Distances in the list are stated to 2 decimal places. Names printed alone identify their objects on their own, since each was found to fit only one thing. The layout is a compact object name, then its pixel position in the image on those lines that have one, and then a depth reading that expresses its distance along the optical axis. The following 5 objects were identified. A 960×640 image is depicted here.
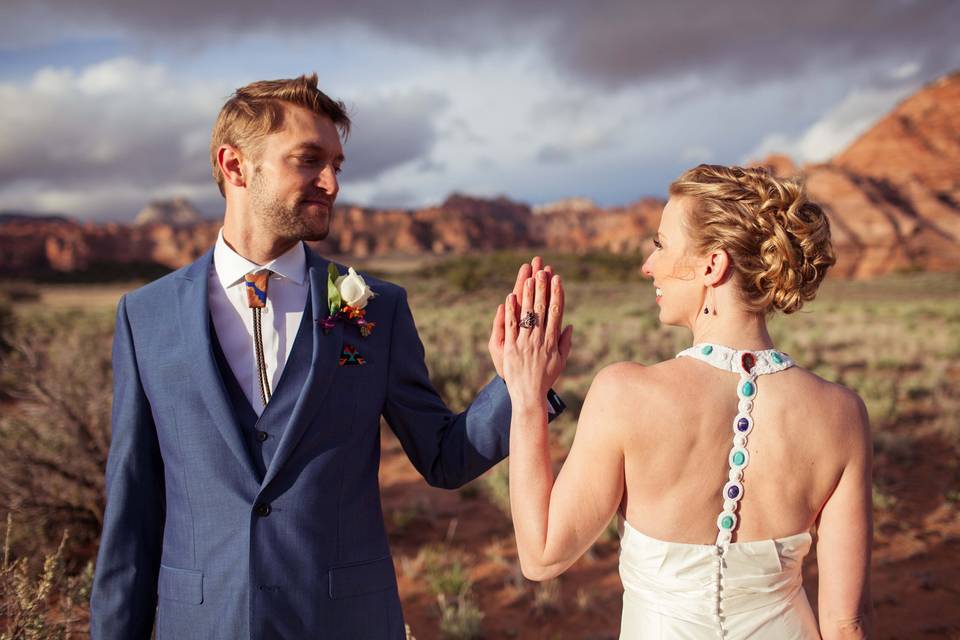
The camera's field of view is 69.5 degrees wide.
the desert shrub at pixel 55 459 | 5.84
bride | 1.80
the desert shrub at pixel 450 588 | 4.95
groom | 2.19
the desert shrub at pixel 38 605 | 2.81
